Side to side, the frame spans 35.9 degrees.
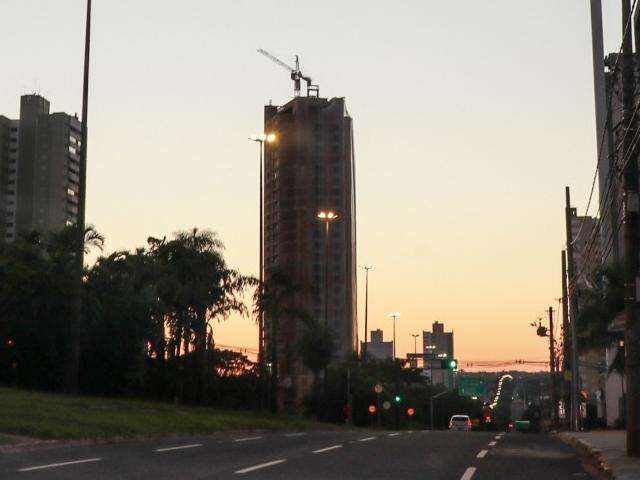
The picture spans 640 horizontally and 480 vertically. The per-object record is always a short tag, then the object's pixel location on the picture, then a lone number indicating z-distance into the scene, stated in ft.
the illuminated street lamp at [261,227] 164.45
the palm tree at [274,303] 195.21
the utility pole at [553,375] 279.49
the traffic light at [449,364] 229.21
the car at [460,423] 253.85
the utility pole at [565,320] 204.19
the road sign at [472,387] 457.27
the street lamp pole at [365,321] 288.59
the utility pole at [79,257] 130.52
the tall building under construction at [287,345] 206.08
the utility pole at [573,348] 163.43
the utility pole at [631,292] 61.31
